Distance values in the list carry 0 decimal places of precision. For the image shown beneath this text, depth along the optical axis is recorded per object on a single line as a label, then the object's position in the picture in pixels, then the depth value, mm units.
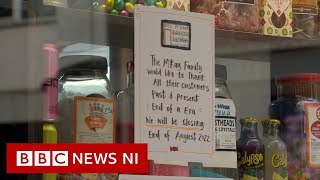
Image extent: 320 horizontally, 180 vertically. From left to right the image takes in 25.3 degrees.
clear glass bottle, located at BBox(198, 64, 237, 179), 1555
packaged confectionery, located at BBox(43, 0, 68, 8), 1348
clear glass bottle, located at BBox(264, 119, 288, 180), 1668
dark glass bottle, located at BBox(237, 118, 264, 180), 1644
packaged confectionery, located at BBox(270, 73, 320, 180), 1727
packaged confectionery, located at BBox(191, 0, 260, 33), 1605
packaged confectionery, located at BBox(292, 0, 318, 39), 1783
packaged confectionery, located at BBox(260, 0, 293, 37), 1702
